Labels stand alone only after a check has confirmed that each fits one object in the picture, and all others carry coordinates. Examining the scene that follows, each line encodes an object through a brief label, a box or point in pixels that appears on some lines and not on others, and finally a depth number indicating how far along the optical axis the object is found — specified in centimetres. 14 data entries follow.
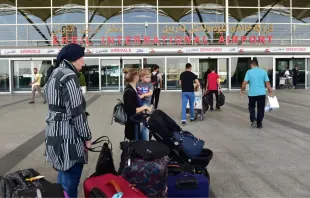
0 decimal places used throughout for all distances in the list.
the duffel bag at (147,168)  363
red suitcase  328
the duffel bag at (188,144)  429
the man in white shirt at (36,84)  1667
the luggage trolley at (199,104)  1123
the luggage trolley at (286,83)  2521
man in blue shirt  936
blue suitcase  400
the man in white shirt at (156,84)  1380
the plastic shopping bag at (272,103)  958
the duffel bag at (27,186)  295
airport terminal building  2375
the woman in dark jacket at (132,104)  516
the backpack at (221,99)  1334
